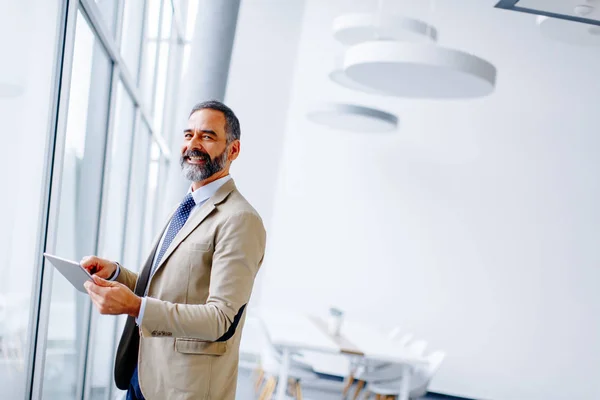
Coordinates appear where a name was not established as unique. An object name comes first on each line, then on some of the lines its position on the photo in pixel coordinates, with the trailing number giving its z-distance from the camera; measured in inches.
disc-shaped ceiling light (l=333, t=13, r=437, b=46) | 224.4
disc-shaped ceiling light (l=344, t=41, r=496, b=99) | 182.5
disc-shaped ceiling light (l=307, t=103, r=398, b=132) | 271.9
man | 74.2
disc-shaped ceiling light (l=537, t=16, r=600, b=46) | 203.5
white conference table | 215.8
